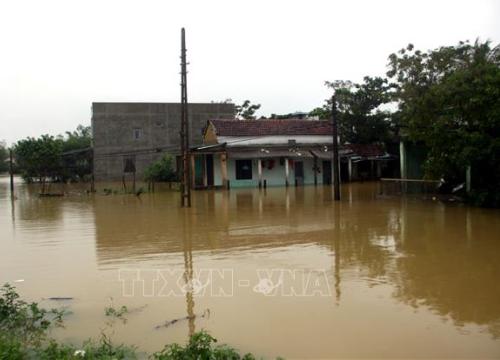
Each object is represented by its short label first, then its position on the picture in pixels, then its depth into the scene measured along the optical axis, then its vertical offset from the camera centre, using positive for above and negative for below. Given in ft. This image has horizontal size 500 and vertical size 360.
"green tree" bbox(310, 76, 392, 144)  109.09 +13.25
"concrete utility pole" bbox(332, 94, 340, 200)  66.85 +1.73
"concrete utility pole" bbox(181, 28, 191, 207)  65.21 +6.17
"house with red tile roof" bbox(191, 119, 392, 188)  105.91 +4.57
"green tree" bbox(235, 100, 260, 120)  168.04 +21.89
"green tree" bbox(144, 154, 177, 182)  120.79 +1.58
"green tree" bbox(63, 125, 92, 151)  179.83 +13.54
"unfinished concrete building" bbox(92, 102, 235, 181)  138.62 +13.08
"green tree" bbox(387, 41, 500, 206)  52.85 +6.40
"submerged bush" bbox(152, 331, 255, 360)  15.40 -5.34
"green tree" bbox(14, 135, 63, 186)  124.06 +6.85
